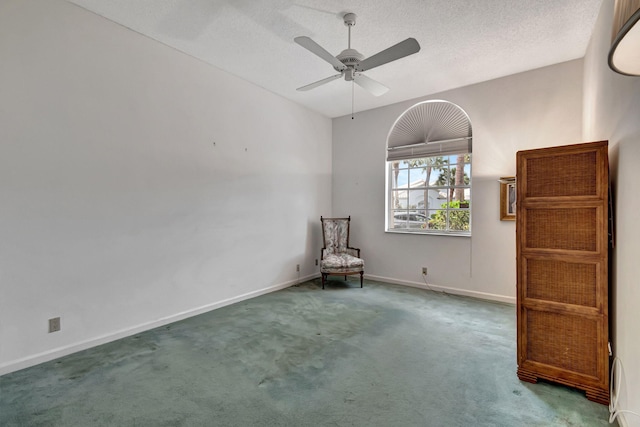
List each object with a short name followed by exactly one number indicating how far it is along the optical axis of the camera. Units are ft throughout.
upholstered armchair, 16.05
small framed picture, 13.33
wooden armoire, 6.66
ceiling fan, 8.16
